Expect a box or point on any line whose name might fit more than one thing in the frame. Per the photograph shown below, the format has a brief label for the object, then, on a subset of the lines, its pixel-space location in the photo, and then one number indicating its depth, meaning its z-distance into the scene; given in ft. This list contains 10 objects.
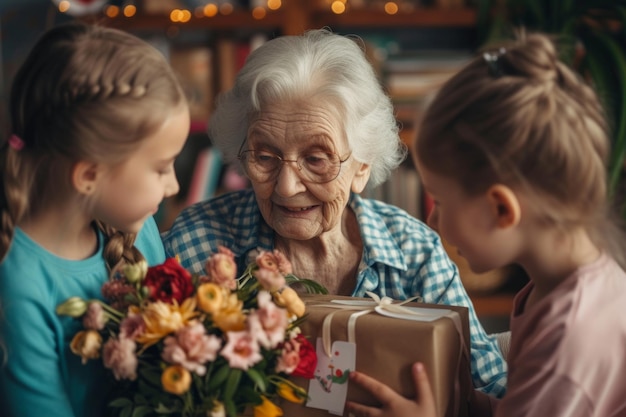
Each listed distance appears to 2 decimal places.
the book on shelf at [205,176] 13.10
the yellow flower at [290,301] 4.24
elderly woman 5.66
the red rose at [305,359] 4.32
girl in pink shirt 4.04
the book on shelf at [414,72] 13.00
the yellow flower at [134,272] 4.14
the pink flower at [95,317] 4.03
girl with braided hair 4.02
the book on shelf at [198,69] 13.05
